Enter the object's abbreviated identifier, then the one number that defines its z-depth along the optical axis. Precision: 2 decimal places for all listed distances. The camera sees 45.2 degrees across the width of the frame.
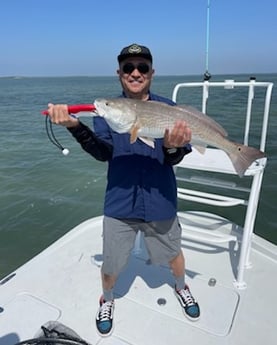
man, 2.46
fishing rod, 4.27
